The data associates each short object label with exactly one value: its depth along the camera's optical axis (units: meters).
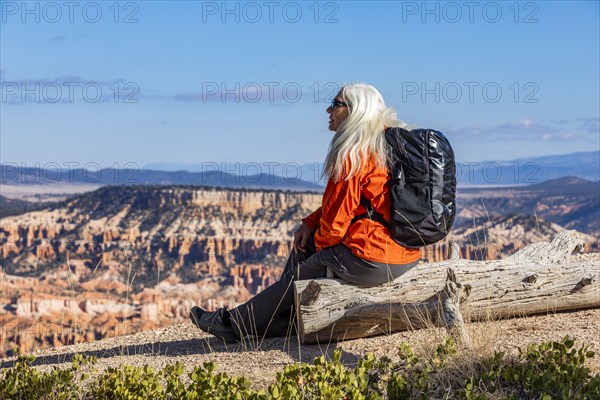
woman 6.80
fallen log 7.09
